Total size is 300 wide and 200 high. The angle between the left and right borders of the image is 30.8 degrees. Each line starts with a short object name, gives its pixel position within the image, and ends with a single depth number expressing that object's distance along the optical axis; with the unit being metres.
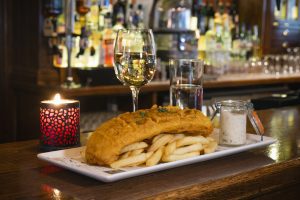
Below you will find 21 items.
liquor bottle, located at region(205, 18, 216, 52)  5.03
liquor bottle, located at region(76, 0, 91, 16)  3.96
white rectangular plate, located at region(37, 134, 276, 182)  1.05
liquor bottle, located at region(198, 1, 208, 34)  5.07
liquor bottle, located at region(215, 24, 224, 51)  5.09
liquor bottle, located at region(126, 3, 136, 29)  4.38
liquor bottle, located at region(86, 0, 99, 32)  4.10
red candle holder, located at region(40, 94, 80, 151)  1.31
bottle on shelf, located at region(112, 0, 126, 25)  4.34
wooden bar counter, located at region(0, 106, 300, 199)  1.00
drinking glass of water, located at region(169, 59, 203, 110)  1.53
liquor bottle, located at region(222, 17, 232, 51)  5.19
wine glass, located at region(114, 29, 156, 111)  1.32
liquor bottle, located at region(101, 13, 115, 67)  4.07
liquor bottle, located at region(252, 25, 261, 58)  5.46
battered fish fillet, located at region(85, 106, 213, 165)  1.09
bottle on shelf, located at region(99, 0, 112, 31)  4.15
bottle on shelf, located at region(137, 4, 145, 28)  4.49
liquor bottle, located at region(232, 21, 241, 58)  5.32
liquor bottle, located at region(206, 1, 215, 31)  5.18
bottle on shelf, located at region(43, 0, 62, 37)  3.71
